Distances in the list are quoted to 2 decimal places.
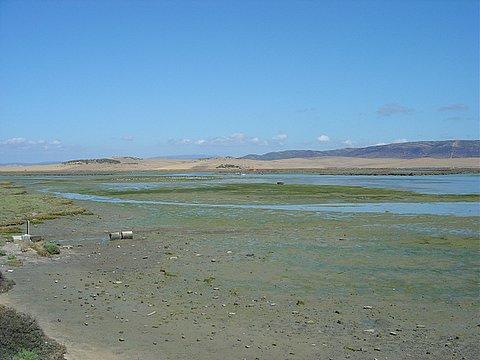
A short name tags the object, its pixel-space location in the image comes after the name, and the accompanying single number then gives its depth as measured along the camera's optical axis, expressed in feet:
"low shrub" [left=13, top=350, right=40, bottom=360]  26.35
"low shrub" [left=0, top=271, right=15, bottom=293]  45.99
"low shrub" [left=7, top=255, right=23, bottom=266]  56.95
